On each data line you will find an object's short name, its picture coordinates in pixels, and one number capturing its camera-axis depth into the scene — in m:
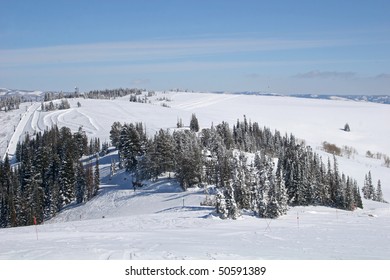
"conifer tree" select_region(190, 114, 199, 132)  152.05
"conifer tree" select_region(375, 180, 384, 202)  105.97
